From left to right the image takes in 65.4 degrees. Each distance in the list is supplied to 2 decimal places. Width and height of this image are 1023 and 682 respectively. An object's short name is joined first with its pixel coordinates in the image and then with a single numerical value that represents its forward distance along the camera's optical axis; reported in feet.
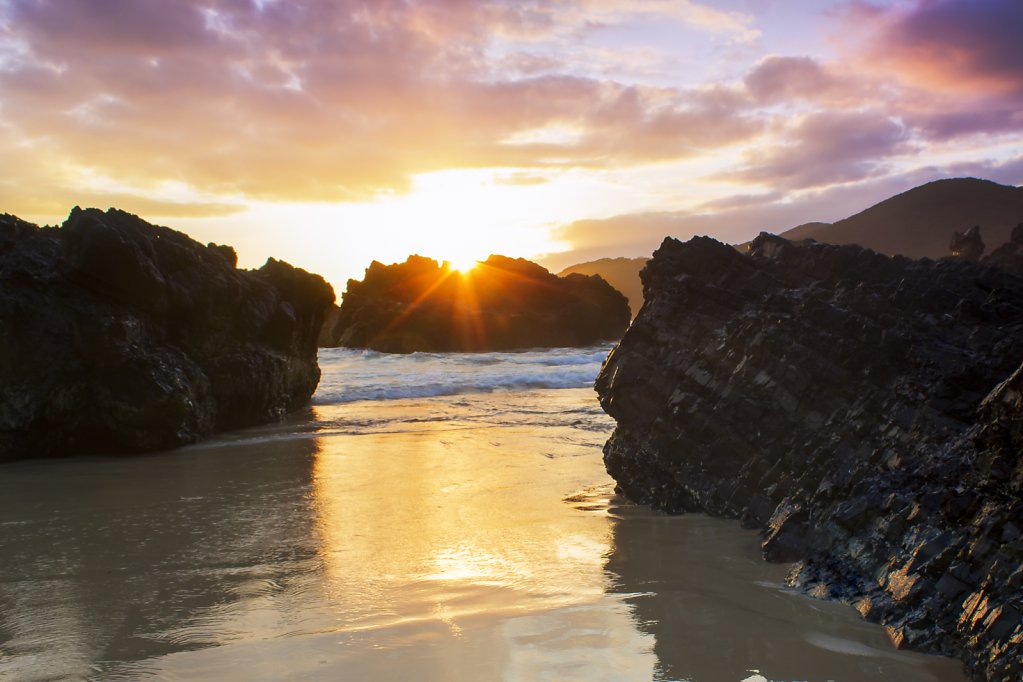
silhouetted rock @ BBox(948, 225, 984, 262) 101.12
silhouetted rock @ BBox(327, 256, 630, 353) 146.00
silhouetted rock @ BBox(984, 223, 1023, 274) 78.07
